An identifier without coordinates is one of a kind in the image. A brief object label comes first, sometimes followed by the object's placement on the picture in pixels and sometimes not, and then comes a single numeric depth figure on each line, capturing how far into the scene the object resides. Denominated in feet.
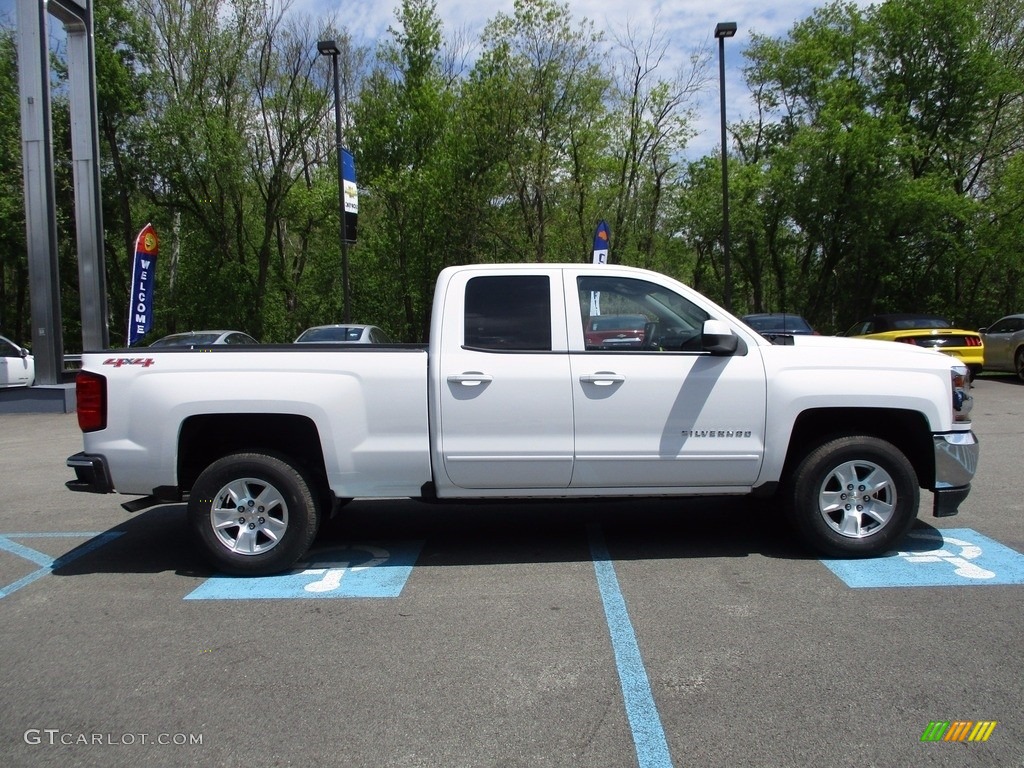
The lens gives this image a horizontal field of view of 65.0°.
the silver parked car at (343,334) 57.12
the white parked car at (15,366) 62.44
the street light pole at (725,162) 69.97
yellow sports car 51.96
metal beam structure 53.16
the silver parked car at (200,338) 57.04
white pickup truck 16.96
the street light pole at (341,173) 60.90
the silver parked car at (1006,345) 59.72
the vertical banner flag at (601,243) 56.13
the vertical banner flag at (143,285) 56.90
